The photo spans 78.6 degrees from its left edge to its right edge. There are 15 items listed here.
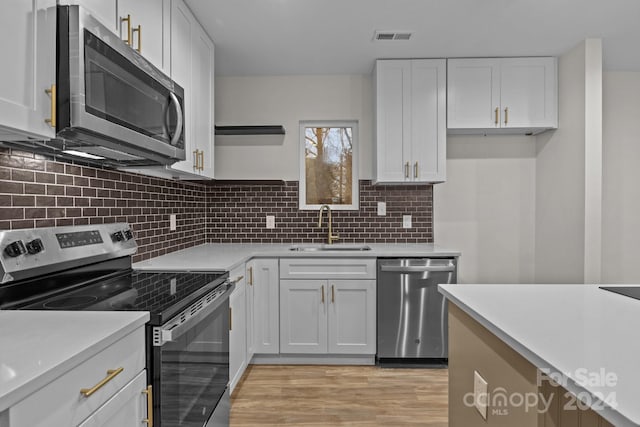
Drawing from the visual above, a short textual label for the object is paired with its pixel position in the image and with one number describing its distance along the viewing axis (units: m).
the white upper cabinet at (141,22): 1.52
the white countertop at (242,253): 2.24
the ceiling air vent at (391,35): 2.70
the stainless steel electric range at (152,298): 1.33
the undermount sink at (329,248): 3.23
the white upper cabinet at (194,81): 2.25
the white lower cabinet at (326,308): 2.97
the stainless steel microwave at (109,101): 1.23
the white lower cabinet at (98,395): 0.81
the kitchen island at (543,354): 0.69
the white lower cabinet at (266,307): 2.97
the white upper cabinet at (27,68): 1.07
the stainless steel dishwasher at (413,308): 2.90
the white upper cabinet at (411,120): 3.16
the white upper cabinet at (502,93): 3.14
